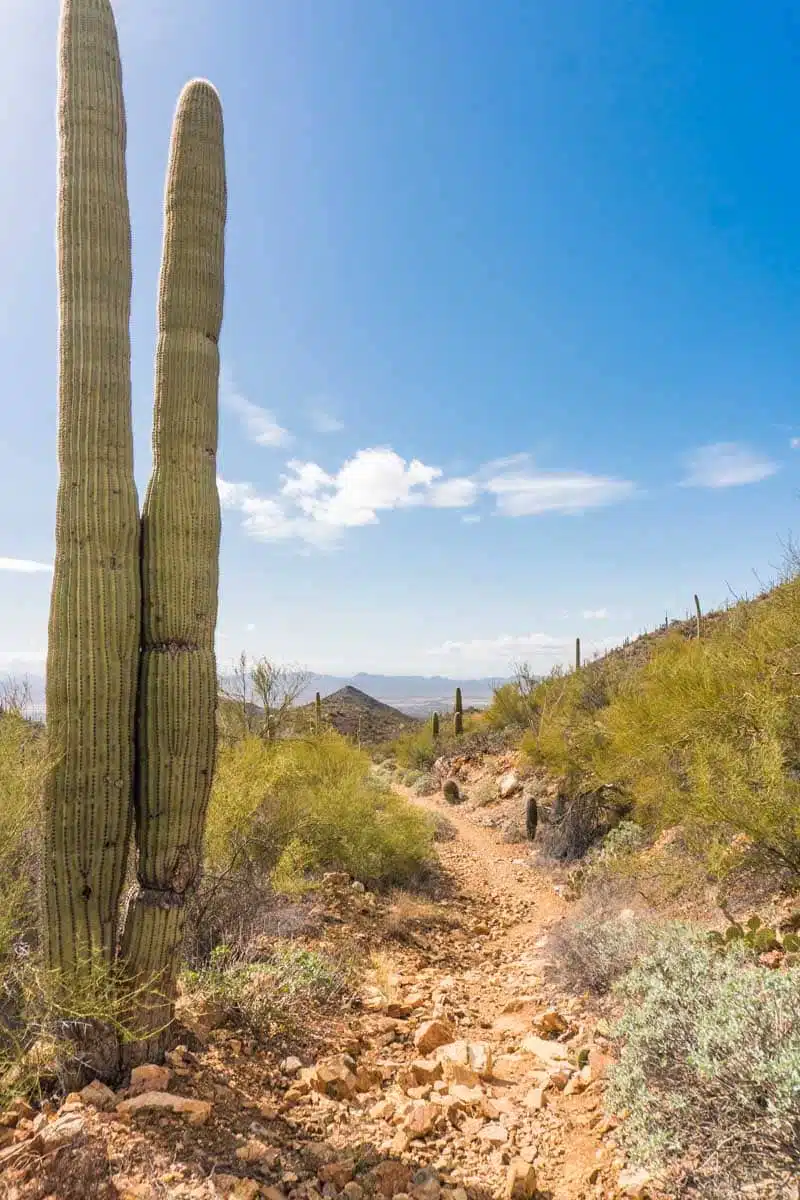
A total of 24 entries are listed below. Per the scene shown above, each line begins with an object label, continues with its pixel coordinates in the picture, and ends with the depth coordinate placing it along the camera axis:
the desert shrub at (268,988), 4.66
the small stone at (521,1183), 3.00
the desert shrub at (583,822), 10.10
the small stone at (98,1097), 3.36
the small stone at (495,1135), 3.45
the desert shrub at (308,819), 6.49
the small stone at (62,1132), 2.98
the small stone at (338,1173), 3.11
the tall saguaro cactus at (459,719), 23.38
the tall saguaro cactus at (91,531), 3.72
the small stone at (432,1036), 4.60
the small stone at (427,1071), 4.11
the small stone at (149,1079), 3.52
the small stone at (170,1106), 3.30
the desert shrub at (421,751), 22.67
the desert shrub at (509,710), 20.48
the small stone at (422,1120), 3.52
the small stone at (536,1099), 3.73
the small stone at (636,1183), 2.81
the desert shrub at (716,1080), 2.53
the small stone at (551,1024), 4.77
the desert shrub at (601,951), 4.91
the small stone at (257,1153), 3.16
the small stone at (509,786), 15.02
